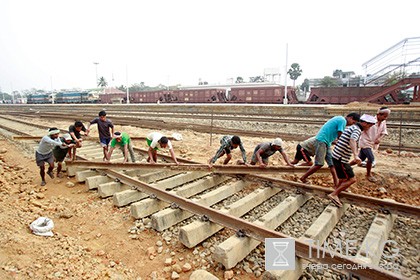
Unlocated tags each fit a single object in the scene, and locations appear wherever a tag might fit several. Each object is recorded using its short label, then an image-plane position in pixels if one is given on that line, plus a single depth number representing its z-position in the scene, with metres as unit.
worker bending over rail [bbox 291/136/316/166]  5.49
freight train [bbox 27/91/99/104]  49.94
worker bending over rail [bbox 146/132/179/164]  5.49
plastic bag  3.68
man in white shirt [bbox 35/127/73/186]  5.96
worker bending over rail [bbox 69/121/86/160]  6.50
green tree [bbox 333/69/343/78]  83.64
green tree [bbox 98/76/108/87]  109.75
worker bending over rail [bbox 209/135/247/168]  5.73
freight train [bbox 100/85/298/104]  29.08
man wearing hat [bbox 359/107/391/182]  5.64
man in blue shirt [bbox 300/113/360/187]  4.73
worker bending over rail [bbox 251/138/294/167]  5.29
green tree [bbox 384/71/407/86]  21.01
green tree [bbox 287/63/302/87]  81.81
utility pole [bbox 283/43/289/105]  25.66
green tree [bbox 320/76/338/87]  55.14
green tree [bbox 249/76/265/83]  76.39
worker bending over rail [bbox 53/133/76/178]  6.32
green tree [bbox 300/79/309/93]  65.93
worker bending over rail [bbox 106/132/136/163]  6.00
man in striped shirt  4.21
